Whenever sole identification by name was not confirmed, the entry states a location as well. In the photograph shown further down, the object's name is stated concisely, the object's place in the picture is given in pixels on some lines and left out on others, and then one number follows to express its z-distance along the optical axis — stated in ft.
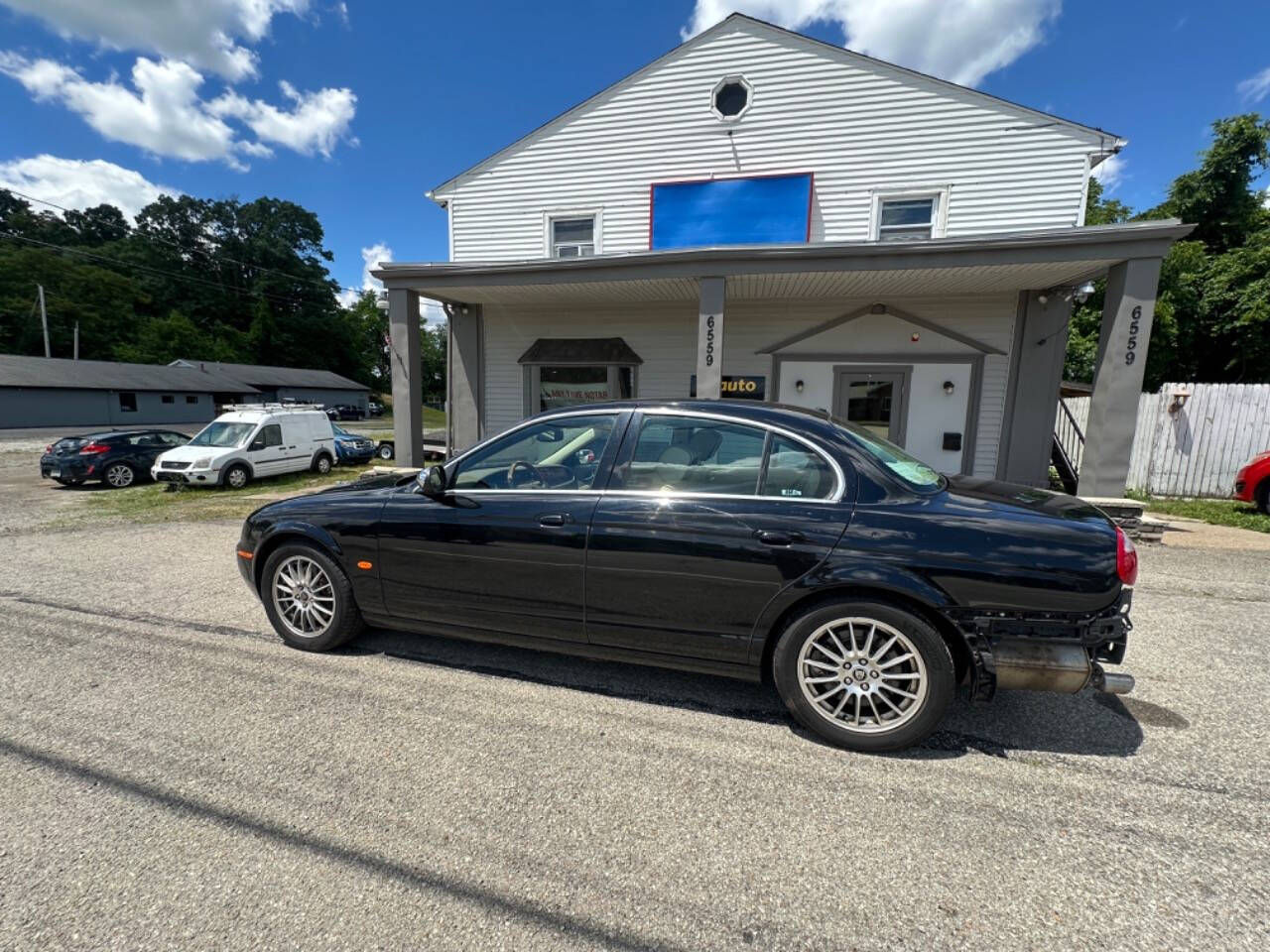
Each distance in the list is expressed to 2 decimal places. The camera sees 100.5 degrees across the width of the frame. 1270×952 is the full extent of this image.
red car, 26.48
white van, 37.29
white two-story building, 26.68
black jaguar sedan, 7.82
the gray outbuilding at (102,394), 97.09
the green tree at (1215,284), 53.88
